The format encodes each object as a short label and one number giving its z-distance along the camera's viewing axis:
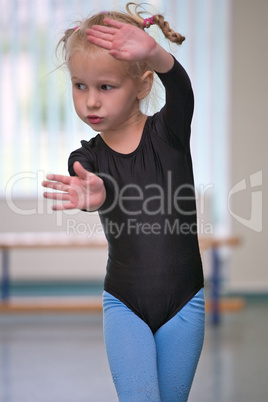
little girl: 3.97
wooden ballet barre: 7.50
